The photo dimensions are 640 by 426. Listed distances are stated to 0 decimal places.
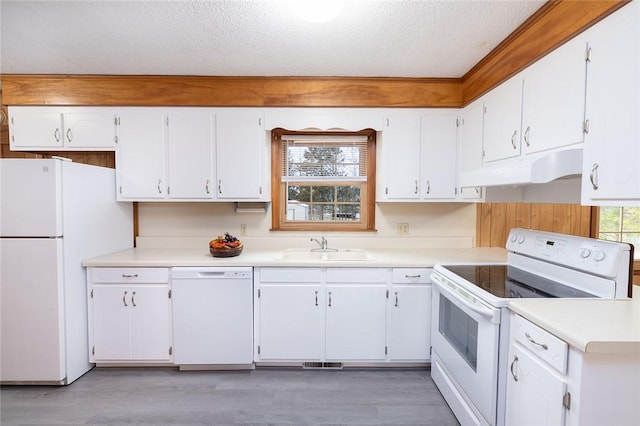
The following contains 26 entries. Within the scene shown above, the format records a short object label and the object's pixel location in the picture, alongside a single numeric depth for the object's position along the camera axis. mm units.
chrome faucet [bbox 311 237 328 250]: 2797
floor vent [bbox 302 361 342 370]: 2383
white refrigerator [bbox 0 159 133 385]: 2012
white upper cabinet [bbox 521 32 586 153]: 1448
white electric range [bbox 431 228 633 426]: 1456
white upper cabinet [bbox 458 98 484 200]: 2371
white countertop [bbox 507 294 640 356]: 1028
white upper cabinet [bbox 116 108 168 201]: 2570
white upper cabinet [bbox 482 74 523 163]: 1933
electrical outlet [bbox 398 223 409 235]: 2949
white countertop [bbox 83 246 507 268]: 2279
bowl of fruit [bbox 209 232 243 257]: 2375
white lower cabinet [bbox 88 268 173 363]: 2291
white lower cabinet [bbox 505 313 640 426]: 1058
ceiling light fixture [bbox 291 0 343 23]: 1556
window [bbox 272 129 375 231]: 2936
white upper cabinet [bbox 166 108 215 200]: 2576
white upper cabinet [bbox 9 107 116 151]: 2555
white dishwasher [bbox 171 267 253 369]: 2279
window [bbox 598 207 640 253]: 2289
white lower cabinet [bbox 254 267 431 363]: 2299
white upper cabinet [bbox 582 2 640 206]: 1180
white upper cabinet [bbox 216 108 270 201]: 2592
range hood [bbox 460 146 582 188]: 1413
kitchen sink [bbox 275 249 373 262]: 2639
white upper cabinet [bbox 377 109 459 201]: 2623
